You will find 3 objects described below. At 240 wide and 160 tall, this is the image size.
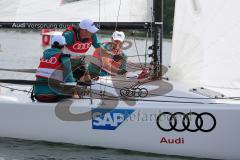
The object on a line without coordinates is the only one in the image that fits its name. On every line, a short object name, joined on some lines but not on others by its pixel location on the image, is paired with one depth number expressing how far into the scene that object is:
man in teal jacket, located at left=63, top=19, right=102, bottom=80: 14.95
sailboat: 13.23
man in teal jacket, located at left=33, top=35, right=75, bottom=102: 14.30
